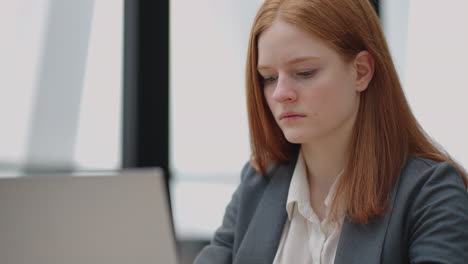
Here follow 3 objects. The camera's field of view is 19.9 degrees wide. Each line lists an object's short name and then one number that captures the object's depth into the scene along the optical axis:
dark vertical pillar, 3.41
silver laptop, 1.74
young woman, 2.11
